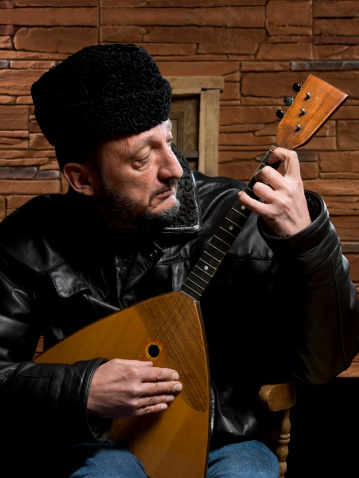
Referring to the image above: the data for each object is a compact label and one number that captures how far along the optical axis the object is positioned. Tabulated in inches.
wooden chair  65.7
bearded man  60.8
